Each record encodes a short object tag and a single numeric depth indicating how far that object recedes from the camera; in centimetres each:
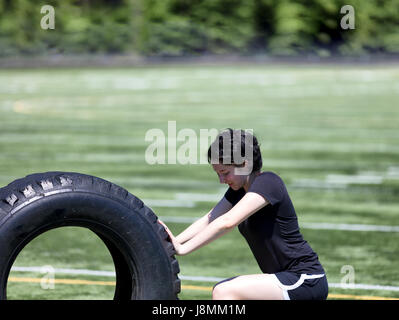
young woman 1008
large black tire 971
